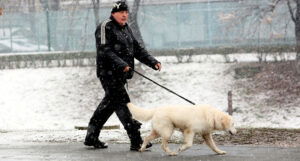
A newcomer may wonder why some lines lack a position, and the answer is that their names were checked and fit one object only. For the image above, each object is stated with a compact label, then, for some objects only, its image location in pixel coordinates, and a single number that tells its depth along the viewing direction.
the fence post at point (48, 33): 32.47
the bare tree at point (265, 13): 23.80
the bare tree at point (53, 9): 33.41
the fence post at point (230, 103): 19.31
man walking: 7.66
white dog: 6.95
